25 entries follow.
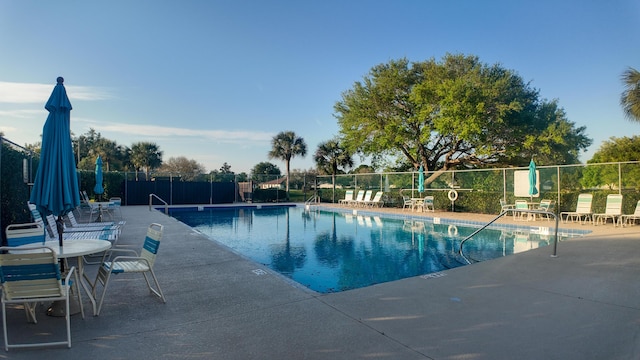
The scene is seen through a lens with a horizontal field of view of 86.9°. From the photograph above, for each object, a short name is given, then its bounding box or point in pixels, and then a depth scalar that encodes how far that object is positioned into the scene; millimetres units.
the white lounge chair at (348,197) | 18638
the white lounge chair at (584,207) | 10227
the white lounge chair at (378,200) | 16969
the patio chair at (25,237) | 3795
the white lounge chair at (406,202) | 15814
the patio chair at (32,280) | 2449
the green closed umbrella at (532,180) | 11453
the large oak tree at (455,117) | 18672
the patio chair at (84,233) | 5398
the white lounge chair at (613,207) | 9516
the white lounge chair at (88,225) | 6857
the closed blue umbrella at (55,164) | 3359
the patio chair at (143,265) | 3301
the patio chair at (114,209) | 11606
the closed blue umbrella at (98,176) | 11698
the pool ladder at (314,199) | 20744
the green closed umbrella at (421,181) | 15008
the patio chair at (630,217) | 9297
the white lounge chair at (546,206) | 11313
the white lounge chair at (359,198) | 17853
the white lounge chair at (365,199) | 17516
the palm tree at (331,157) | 24781
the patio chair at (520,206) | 11539
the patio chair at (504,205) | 12218
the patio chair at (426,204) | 14855
